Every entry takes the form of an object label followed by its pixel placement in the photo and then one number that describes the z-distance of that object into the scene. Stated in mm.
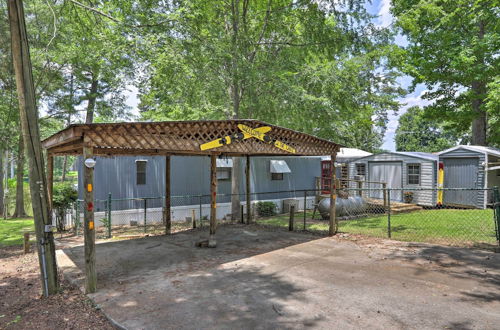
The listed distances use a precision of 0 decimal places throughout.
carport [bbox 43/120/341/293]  4973
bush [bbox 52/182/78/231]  10859
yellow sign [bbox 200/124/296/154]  6812
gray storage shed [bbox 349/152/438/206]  15023
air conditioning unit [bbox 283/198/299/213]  16147
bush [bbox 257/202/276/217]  14953
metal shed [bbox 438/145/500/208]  13562
